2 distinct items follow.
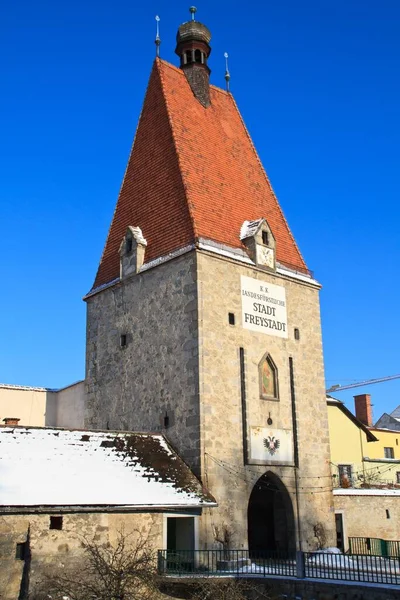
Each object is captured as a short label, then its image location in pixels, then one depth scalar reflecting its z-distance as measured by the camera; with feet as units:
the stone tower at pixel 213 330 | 70.44
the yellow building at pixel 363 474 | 84.64
